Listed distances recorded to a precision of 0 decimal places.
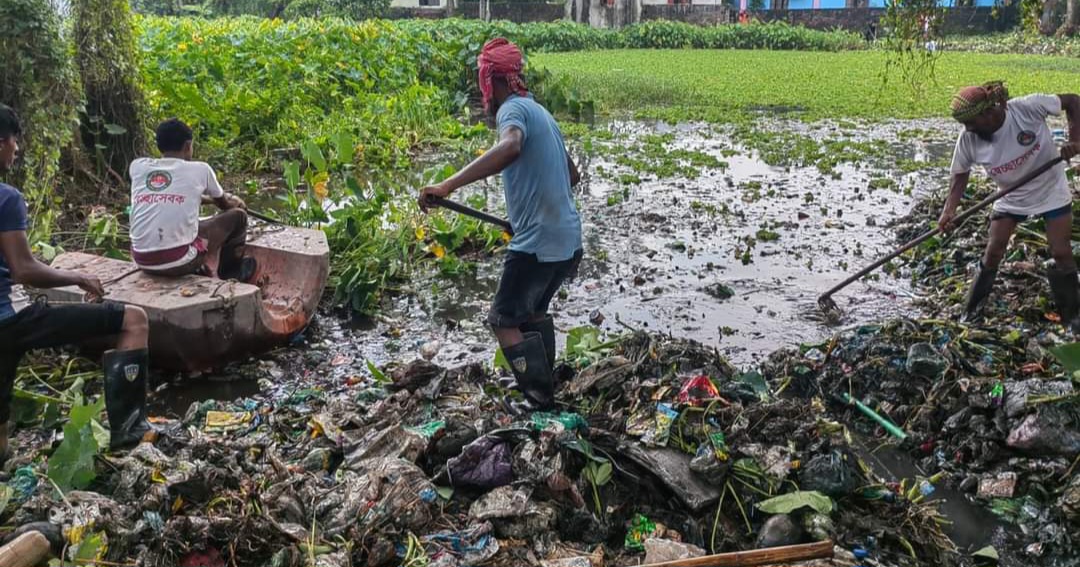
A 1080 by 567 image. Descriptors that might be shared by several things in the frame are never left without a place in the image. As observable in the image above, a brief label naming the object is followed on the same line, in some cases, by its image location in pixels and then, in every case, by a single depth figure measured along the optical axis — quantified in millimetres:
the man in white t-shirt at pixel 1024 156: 5105
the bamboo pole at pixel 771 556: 2994
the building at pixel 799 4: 40791
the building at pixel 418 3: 43844
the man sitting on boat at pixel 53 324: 3527
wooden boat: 4863
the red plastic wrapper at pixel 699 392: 3921
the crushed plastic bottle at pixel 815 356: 5126
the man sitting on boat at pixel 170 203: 4945
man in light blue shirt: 3943
